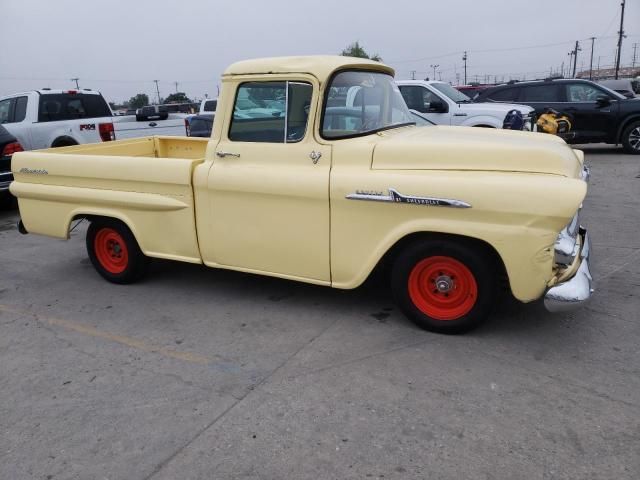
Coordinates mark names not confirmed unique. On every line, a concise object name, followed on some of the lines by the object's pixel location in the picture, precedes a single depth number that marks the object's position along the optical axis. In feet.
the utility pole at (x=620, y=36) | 164.91
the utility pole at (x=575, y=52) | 216.95
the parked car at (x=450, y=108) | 34.35
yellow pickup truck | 11.06
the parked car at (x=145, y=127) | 33.19
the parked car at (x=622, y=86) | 58.77
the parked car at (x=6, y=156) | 26.86
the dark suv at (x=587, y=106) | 38.70
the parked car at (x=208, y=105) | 52.47
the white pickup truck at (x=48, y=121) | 31.83
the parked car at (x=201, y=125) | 40.91
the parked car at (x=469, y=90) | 77.44
